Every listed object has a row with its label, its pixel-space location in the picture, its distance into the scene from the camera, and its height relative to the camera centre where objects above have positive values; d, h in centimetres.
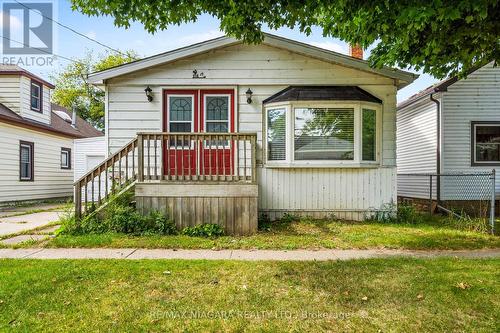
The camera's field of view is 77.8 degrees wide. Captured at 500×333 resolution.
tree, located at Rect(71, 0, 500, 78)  445 +247
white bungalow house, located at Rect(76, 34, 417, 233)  768 +136
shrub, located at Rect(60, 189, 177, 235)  635 -118
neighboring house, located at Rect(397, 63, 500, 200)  986 +129
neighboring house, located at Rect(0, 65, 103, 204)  1222 +107
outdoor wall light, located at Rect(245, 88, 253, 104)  786 +185
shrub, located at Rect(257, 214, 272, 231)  694 -133
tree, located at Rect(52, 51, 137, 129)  3269 +843
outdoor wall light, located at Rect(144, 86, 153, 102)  784 +186
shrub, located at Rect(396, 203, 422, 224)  781 -125
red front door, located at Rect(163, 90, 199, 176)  803 +135
